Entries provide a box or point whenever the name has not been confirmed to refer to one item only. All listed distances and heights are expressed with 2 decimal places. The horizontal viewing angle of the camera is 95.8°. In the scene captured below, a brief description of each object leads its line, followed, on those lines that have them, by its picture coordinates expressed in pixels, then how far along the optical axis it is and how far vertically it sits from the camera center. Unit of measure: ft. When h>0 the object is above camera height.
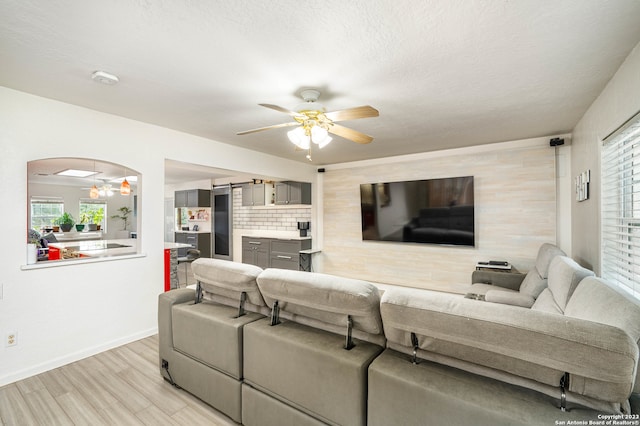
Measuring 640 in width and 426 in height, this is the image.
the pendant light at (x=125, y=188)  14.38 +1.36
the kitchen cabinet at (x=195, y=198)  26.45 +1.53
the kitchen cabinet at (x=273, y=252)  20.04 -2.76
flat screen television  15.35 +0.11
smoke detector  7.37 +3.59
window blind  6.79 +0.14
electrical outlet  8.27 -3.54
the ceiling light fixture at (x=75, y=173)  12.09 +1.85
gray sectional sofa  3.34 -2.25
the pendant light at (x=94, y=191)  13.62 +1.13
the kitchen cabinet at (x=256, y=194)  22.75 +1.64
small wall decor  9.89 +0.97
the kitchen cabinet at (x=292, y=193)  20.29 +1.52
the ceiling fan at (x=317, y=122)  7.53 +2.59
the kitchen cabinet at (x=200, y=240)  26.71 -2.44
